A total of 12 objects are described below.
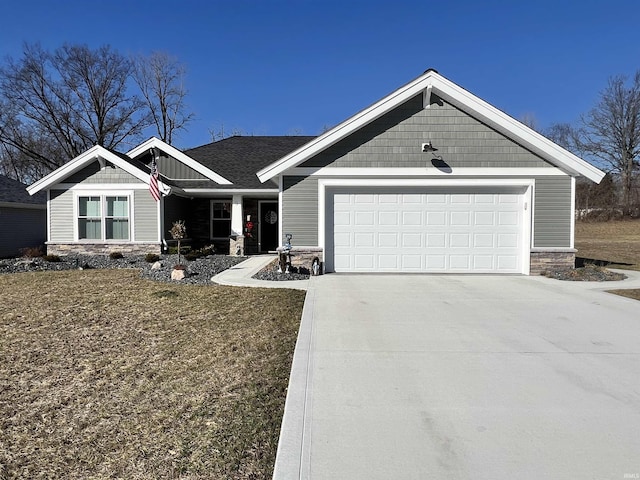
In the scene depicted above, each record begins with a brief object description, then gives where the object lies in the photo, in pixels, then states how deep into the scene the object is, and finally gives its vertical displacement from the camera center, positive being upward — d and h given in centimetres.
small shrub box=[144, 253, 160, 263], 1356 -102
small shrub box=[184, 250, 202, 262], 1383 -95
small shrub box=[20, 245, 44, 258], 1405 -93
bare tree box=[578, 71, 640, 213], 3819 +871
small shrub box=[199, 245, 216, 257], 1499 -86
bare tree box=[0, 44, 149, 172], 3170 +876
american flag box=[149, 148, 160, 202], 1216 +124
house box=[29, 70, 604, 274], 1079 +104
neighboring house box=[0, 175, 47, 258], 1736 +31
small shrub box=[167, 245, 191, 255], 1495 -84
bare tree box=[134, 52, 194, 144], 3601 +1033
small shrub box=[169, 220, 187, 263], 1247 -13
